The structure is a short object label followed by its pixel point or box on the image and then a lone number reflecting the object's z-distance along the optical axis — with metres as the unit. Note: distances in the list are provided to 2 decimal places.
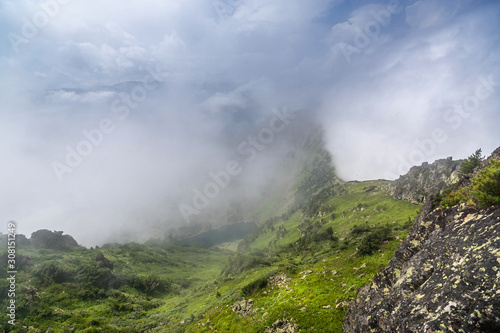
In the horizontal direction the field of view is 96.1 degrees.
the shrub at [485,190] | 10.48
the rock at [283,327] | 23.07
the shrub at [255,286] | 36.09
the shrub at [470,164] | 34.95
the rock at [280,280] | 34.27
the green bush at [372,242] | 33.94
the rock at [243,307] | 30.40
